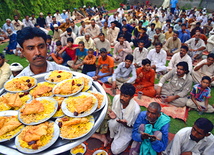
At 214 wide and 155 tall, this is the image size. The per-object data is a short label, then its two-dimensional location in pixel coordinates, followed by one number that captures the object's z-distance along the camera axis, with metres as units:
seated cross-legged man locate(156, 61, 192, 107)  4.40
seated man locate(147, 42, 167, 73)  6.31
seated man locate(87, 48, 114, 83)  5.53
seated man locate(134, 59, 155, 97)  4.92
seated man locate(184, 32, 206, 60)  7.32
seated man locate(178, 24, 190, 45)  8.79
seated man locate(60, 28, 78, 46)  8.48
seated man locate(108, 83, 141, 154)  2.88
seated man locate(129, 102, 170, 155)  2.55
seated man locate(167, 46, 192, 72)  5.66
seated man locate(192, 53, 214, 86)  5.16
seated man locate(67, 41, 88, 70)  6.49
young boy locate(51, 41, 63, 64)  6.71
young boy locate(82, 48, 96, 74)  5.75
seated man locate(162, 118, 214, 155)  2.39
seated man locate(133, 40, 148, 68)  6.86
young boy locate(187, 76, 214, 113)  4.07
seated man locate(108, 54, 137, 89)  4.96
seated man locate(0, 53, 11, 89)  4.12
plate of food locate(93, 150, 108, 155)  2.90
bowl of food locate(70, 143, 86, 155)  2.98
